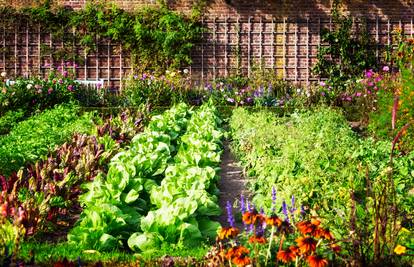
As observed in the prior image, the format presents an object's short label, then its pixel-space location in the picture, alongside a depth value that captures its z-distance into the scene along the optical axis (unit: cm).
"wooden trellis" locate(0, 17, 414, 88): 1466
